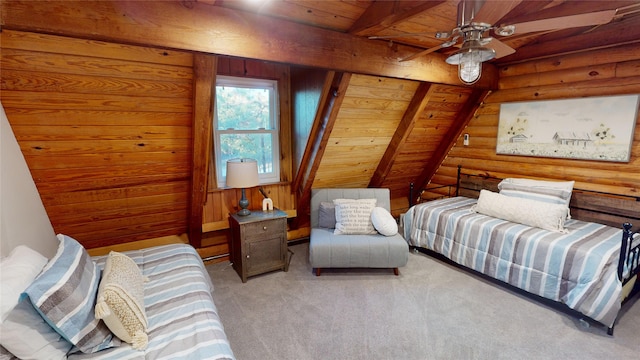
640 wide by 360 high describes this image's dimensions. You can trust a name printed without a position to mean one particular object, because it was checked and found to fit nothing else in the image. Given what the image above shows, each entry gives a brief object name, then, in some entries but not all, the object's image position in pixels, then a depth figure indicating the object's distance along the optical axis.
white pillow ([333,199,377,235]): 3.05
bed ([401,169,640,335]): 2.12
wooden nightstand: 2.82
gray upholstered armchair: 2.84
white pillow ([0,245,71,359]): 1.12
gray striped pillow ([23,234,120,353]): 1.20
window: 2.93
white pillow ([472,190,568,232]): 2.62
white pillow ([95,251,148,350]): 1.33
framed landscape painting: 2.69
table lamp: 2.71
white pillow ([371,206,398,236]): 2.97
